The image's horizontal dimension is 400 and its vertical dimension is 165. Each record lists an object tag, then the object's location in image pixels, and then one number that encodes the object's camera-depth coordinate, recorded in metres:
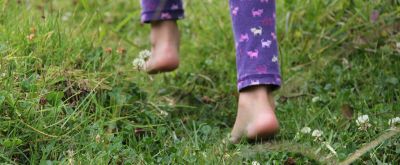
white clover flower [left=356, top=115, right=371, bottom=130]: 2.08
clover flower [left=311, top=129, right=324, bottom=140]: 2.06
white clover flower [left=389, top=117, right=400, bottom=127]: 2.06
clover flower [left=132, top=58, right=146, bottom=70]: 2.28
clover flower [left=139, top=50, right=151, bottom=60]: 2.42
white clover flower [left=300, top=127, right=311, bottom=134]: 2.10
